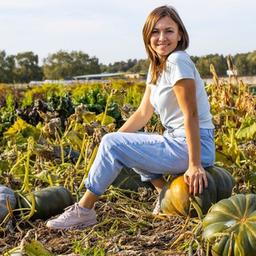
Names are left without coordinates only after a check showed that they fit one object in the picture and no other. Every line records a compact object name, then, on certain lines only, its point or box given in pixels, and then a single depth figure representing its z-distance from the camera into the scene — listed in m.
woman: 3.39
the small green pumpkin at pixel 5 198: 3.65
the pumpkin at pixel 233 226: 2.68
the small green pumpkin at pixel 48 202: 3.77
